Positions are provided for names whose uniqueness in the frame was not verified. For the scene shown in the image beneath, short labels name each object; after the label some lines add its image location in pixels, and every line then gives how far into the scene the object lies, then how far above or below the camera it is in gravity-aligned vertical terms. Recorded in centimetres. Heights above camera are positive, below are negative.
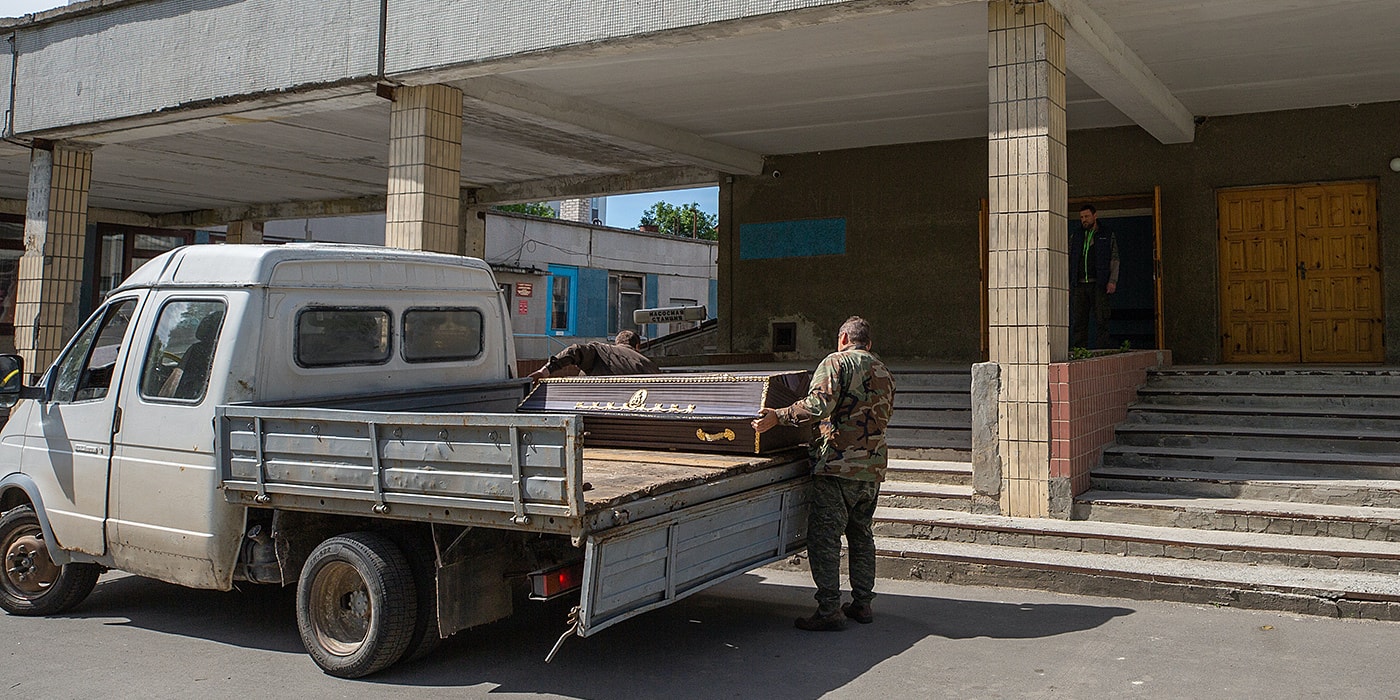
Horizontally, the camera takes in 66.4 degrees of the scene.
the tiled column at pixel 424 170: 988 +214
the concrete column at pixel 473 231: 1730 +276
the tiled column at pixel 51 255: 1264 +163
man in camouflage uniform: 581 -24
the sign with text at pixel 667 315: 1803 +157
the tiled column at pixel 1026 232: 755 +128
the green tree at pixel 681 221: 5550 +977
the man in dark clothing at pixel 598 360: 824 +34
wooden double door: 1158 +159
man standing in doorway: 1082 +145
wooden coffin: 587 -1
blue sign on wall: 1442 +232
